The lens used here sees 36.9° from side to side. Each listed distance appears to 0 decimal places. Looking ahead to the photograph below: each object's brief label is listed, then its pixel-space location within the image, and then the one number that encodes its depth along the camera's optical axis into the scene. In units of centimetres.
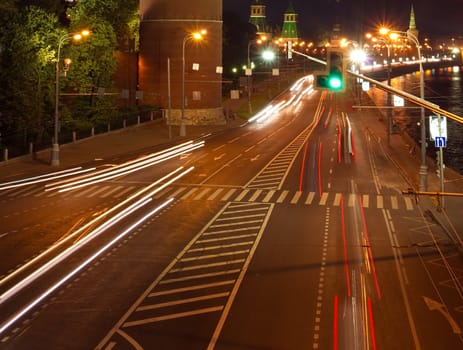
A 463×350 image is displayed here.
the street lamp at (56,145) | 4362
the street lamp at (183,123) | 6182
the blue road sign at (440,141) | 3154
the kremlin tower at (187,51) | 7431
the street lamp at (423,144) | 3529
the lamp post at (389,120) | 5438
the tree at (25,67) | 4922
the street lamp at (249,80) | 8125
